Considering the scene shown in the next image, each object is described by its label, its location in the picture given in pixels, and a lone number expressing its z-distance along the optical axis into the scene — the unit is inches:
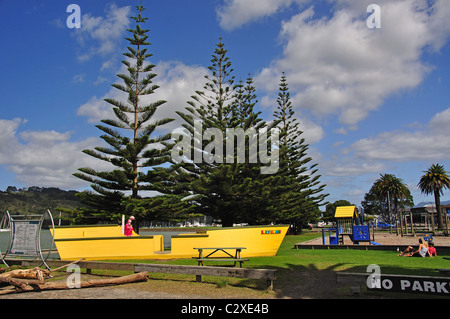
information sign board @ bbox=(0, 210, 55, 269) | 318.7
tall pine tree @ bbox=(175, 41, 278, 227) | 893.2
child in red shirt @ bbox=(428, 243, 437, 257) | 423.6
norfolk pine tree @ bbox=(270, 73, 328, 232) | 1190.6
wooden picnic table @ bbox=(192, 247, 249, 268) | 327.3
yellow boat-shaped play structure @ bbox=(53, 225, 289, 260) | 438.3
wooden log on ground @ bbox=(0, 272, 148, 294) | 252.7
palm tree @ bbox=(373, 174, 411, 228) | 2046.0
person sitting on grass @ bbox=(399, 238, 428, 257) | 417.1
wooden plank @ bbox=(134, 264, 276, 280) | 248.2
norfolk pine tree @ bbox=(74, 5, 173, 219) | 775.1
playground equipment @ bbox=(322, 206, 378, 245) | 635.5
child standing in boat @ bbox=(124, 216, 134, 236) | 497.0
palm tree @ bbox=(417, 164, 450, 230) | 1466.5
